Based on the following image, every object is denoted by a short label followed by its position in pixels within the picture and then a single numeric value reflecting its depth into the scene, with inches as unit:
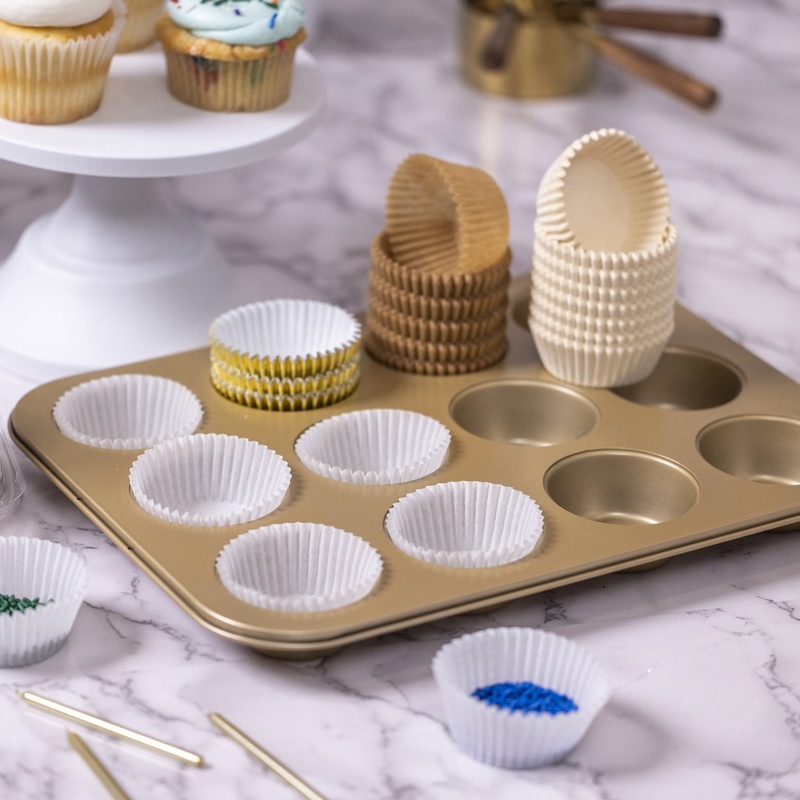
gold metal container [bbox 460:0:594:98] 77.0
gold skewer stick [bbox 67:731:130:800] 55.1
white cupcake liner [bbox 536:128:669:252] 62.8
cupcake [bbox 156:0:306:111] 63.6
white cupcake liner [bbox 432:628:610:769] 55.1
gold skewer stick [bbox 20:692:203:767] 55.8
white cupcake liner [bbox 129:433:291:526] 60.9
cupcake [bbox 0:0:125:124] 62.1
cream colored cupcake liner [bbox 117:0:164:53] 65.7
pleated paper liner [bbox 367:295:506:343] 63.8
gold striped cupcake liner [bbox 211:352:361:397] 62.5
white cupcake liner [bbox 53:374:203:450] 63.0
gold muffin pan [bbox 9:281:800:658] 57.6
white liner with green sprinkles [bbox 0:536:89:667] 57.3
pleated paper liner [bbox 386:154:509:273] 63.3
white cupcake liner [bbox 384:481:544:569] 59.7
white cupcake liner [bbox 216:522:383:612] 58.4
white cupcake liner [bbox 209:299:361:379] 64.4
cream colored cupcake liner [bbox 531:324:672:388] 63.1
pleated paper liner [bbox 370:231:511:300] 63.3
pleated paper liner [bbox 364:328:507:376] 64.2
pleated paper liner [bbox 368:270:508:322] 63.6
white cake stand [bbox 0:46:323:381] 63.8
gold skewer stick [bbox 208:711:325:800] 55.1
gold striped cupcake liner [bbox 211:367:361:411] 62.7
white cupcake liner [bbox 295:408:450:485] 62.1
